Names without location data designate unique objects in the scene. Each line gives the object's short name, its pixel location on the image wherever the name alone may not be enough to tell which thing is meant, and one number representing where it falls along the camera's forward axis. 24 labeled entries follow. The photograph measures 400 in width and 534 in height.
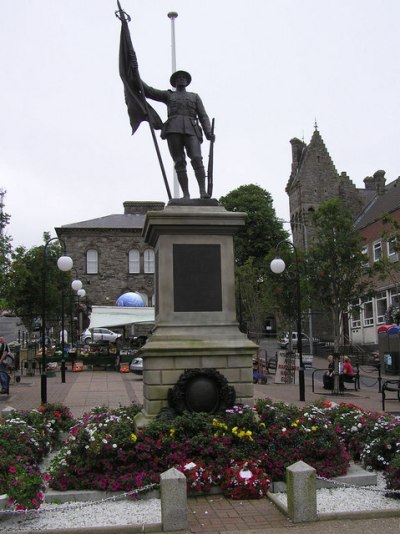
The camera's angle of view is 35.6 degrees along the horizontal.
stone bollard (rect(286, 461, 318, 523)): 6.24
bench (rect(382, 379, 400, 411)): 15.65
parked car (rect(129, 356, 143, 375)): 27.10
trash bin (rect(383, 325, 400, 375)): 29.47
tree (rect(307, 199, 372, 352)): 27.25
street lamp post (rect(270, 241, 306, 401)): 18.11
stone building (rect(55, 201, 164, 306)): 61.66
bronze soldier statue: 10.15
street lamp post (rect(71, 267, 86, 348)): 29.39
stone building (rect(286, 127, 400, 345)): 43.03
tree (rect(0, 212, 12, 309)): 22.24
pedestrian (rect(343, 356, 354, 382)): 21.52
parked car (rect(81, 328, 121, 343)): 45.48
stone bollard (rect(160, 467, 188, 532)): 6.07
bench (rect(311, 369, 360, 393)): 21.12
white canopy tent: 34.69
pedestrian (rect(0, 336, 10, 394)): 19.50
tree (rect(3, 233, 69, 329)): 38.41
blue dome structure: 47.16
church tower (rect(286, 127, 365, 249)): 63.90
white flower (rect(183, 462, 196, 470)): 7.31
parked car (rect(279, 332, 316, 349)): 42.80
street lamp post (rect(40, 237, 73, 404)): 16.19
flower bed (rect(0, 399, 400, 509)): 7.19
